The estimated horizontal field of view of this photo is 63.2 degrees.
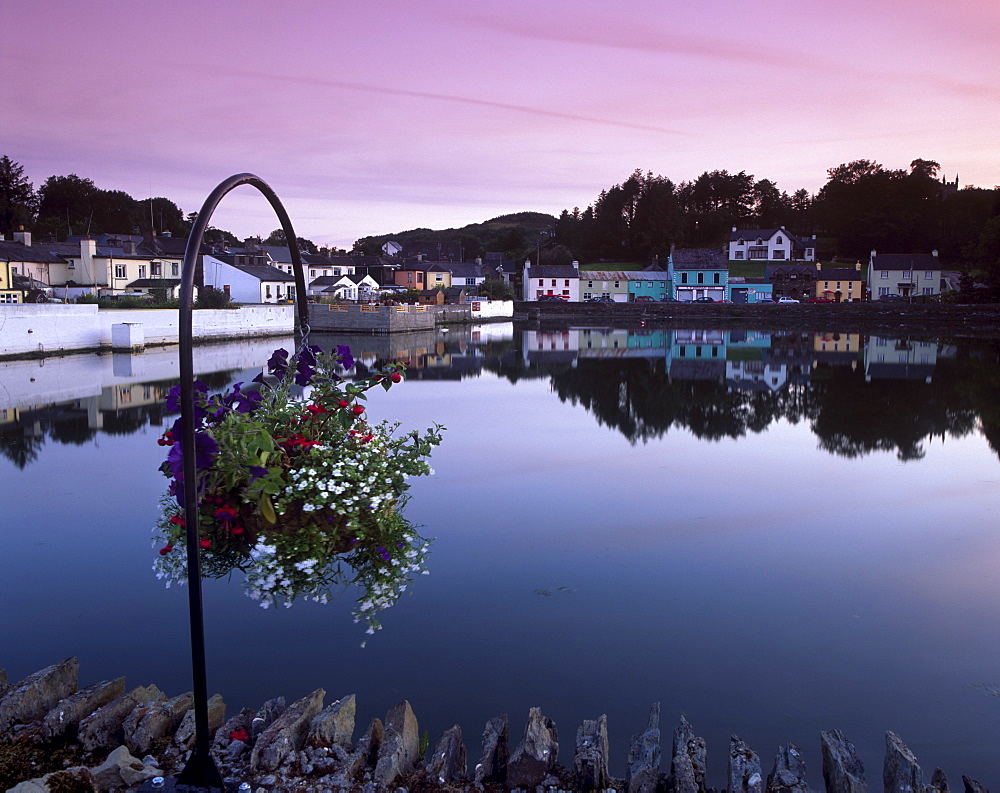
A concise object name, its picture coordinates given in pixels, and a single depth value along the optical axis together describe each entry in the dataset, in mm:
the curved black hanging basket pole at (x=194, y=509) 3248
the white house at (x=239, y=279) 60666
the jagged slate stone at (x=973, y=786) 3800
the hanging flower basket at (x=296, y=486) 3707
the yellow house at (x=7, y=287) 39438
